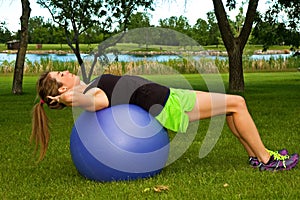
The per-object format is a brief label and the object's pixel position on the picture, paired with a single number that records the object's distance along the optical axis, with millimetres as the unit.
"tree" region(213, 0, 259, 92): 16547
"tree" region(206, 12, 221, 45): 52438
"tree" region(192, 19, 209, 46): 50062
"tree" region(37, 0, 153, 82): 20844
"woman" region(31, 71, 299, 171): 5125
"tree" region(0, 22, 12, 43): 20233
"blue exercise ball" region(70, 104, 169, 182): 4957
